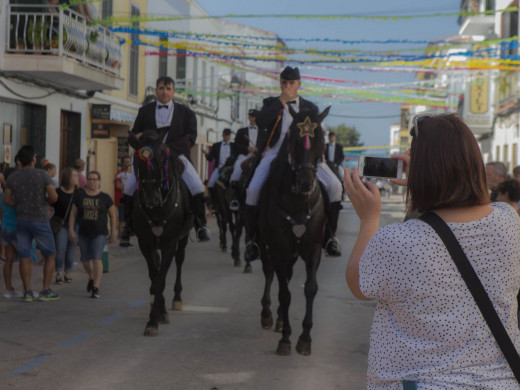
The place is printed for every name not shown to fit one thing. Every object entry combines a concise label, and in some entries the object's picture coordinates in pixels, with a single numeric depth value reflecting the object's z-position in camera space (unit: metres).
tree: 137.00
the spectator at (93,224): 10.99
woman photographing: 2.40
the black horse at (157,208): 8.48
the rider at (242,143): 12.12
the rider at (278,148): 8.20
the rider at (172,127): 9.39
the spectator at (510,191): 7.64
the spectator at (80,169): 16.12
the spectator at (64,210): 11.87
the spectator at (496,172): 9.27
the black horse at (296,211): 7.46
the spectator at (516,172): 11.05
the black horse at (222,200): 16.91
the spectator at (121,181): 19.77
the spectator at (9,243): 10.69
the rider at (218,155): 17.66
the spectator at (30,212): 10.41
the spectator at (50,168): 14.27
